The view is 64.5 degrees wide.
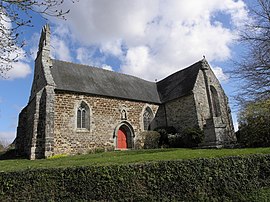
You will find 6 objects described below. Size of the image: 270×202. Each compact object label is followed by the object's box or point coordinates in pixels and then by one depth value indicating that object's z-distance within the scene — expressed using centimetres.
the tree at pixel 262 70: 1177
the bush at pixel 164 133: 1914
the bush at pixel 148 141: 1869
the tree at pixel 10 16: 463
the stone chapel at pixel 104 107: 1451
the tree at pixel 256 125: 1220
